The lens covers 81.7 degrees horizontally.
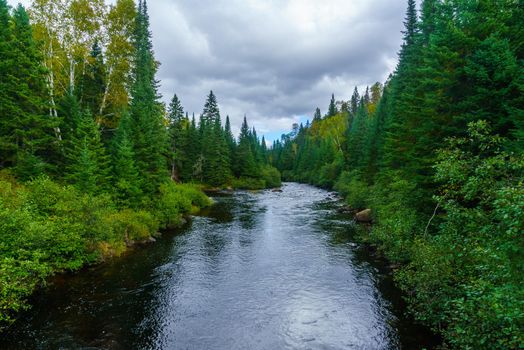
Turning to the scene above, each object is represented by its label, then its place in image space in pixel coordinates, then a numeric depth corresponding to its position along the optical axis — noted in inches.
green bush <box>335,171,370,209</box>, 1490.7
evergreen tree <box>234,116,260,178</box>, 3122.5
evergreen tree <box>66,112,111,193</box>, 912.3
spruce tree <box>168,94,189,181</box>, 2544.3
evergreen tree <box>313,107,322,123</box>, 5400.6
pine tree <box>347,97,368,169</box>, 2376.4
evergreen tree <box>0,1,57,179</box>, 914.7
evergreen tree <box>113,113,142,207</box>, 1057.8
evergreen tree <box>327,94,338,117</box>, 4793.3
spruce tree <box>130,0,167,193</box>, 1210.6
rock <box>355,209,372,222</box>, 1280.0
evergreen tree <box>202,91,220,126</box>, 3028.3
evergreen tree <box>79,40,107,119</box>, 1338.6
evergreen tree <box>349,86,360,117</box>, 4765.5
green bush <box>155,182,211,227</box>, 1203.2
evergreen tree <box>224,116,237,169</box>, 3154.5
